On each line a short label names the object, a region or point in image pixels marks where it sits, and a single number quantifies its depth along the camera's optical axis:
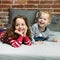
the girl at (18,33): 1.94
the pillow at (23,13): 3.34
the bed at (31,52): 1.69
